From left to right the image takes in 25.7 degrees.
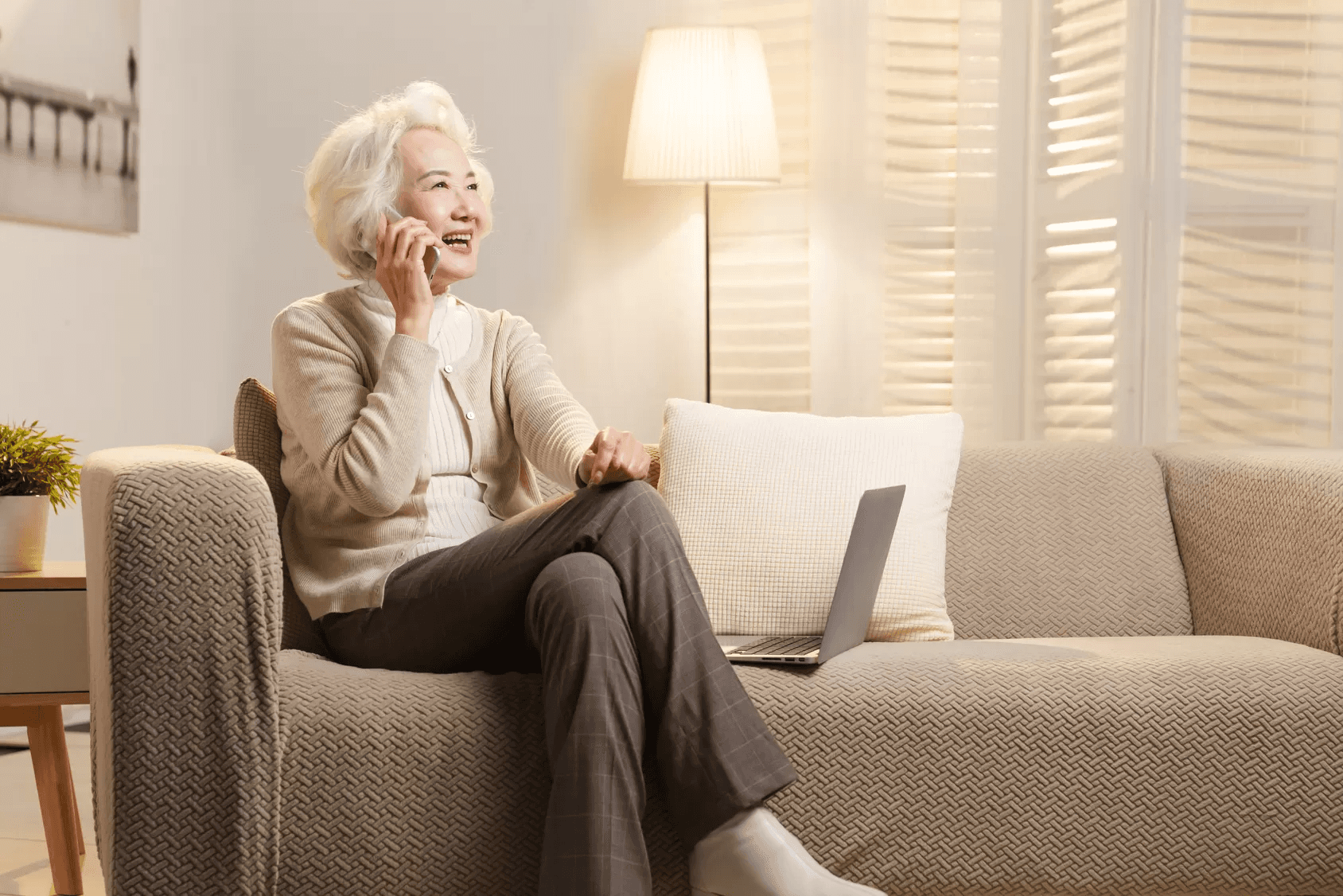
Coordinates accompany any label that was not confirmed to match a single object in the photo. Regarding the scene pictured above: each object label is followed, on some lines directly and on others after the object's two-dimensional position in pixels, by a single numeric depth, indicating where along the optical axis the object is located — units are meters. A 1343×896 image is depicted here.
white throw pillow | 3.70
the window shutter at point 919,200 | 4.80
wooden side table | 3.76
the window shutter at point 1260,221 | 4.64
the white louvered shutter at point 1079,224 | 4.69
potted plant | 3.83
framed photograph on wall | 4.38
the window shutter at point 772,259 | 4.86
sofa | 3.25
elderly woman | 3.28
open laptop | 3.45
